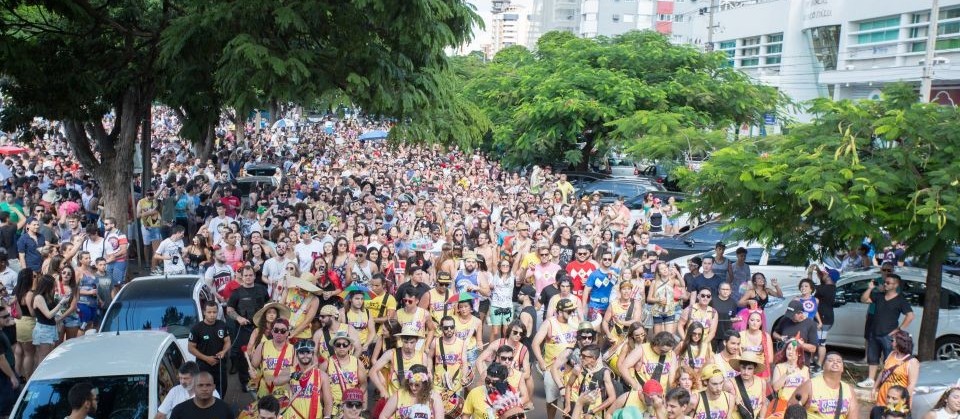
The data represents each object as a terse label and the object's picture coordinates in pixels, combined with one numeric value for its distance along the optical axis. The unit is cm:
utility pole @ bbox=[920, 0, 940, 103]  2299
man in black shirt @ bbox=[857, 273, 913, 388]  1149
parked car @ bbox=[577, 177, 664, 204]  2819
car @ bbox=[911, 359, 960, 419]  950
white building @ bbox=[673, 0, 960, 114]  3666
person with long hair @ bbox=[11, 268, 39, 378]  1066
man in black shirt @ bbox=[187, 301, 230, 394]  945
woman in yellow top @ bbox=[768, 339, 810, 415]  830
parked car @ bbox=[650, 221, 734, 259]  1891
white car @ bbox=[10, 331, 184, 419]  739
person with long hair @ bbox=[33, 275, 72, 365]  1056
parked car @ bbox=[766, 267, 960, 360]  1266
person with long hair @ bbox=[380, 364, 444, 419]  728
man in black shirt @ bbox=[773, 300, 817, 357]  1049
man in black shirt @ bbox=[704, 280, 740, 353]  1140
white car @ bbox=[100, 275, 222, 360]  1016
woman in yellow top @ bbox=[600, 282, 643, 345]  1082
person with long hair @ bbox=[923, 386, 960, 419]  743
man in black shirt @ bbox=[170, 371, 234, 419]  704
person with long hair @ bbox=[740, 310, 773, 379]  956
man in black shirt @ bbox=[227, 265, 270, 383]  1044
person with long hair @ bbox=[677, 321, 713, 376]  924
